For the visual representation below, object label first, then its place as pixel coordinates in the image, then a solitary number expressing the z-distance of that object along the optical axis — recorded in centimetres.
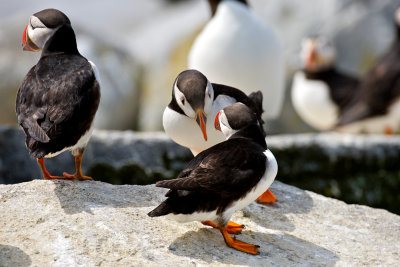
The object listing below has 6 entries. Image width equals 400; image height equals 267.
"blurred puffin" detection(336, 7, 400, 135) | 2028
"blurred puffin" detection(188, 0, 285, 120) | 1560
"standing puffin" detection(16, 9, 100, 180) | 826
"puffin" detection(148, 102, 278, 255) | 730
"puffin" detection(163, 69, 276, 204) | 871
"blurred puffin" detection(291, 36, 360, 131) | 2233
